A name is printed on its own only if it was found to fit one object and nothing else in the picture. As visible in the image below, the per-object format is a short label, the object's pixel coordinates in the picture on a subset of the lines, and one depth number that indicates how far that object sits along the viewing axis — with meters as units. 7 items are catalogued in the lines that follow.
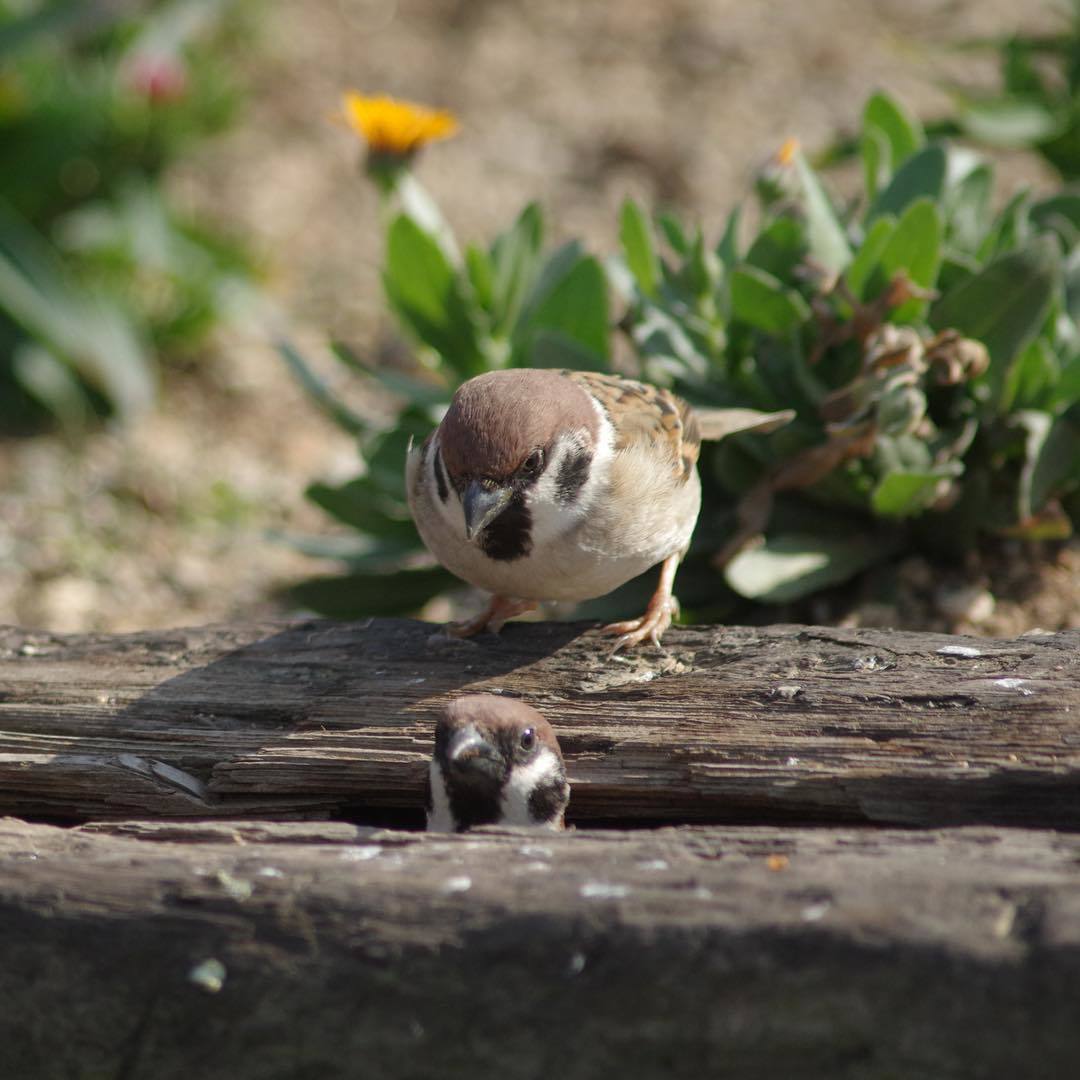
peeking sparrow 5.09
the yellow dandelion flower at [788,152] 7.70
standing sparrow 5.36
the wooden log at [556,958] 3.88
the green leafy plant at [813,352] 6.97
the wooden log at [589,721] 5.09
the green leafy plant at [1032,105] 9.52
